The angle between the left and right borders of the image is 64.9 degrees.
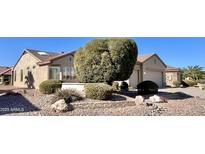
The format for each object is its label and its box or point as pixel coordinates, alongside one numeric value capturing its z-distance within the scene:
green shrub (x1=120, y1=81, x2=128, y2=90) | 7.88
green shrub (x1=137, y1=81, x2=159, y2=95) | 8.19
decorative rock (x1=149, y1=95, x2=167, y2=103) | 7.09
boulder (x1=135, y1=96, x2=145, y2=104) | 6.73
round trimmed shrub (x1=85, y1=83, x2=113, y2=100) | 6.62
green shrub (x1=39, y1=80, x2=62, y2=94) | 6.39
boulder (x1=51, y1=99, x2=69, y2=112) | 5.63
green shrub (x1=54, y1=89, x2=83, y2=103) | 6.30
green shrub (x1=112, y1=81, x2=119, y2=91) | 7.50
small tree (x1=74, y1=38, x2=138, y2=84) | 7.70
